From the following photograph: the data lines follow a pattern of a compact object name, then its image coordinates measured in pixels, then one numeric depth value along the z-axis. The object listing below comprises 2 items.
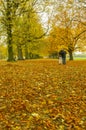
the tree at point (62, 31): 40.00
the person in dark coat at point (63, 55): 24.87
